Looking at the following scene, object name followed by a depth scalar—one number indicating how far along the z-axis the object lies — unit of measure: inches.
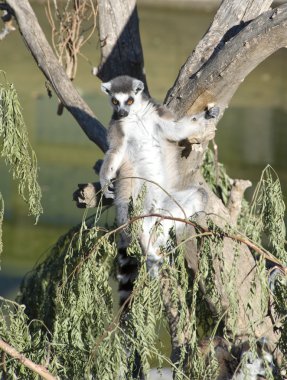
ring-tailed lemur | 336.8
